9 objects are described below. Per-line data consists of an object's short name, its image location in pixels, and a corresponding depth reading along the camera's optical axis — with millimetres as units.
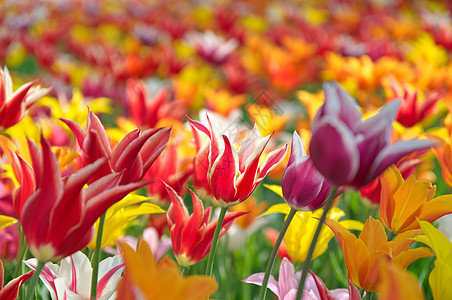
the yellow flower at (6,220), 819
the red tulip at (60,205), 755
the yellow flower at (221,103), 1798
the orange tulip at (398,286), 669
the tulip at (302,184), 819
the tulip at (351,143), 744
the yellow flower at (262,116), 913
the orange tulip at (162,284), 692
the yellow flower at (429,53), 2621
